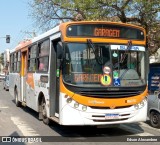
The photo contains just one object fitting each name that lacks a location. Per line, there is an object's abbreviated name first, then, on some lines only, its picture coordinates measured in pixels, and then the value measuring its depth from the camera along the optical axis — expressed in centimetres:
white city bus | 914
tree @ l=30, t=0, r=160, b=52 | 1947
